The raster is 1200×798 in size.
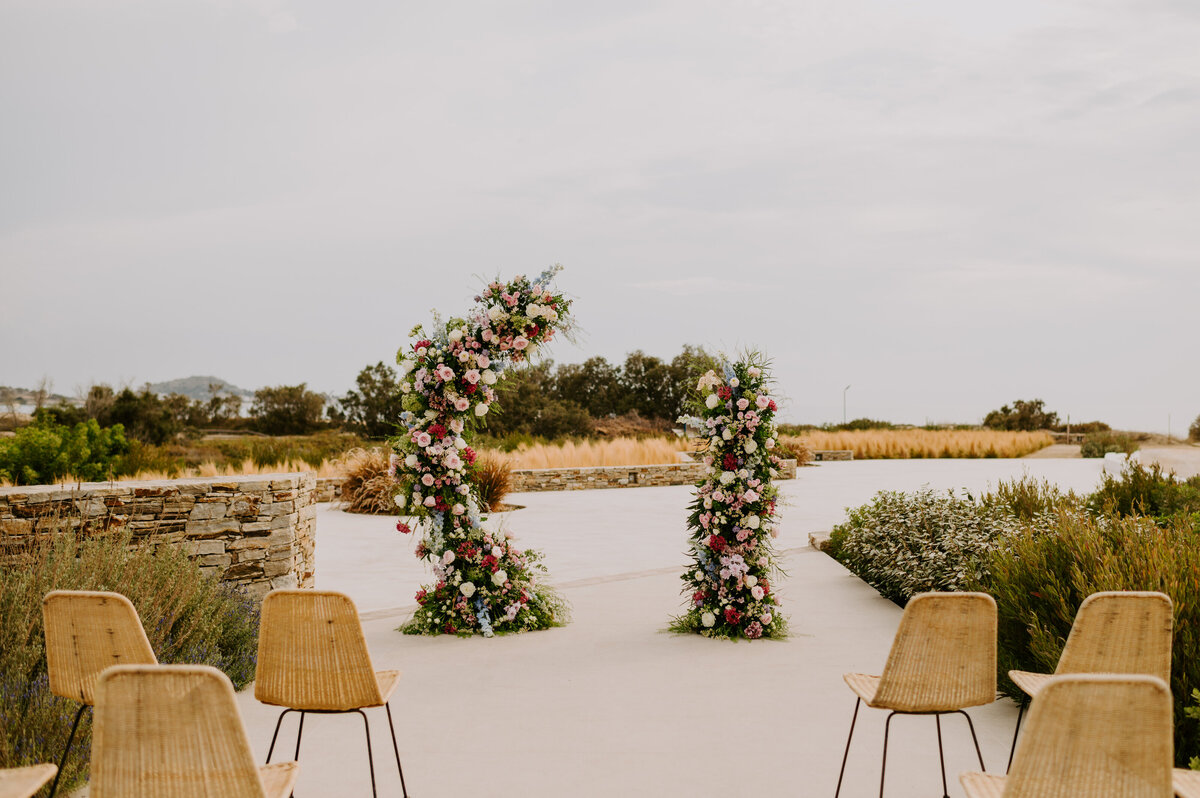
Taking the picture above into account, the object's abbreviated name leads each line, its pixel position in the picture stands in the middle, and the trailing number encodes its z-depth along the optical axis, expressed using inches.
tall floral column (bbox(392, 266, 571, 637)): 222.8
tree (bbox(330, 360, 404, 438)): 1090.1
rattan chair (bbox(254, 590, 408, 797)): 113.9
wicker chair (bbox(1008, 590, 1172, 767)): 104.4
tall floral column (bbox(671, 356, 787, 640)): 215.5
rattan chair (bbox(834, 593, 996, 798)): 108.0
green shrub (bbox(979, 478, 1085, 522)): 277.2
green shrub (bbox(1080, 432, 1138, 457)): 1061.8
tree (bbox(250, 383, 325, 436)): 1389.0
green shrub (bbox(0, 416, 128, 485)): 386.6
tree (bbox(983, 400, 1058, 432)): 1562.5
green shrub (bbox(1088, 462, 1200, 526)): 350.3
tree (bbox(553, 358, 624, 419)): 1475.1
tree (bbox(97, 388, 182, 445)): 955.3
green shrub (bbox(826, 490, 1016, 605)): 240.7
